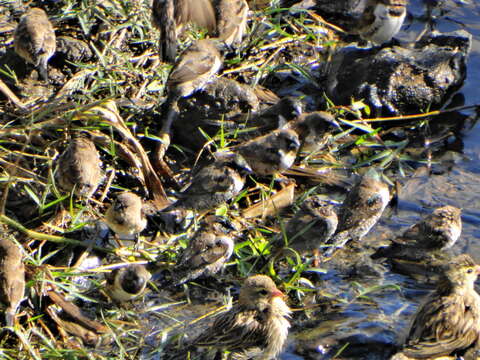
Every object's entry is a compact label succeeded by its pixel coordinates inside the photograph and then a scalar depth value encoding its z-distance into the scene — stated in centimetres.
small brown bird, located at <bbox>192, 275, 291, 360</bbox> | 1280
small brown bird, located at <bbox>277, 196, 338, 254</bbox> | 1518
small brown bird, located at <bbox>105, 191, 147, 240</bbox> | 1516
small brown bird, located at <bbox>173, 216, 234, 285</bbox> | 1459
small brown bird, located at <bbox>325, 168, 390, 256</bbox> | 1592
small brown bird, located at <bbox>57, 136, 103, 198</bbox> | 1580
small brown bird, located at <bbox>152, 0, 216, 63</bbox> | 1923
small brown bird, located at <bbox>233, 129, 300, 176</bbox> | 1731
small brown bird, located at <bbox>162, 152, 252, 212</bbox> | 1639
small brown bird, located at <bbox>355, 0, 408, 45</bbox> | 2170
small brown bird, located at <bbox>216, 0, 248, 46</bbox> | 2070
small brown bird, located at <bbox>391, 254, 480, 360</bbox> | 1276
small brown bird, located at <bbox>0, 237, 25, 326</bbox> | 1334
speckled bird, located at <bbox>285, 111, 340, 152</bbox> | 1825
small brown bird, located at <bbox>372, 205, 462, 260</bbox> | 1548
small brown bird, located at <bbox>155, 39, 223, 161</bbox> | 1850
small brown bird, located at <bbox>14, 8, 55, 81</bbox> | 1855
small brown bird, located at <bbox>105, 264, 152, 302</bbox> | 1383
